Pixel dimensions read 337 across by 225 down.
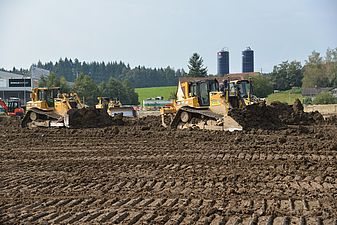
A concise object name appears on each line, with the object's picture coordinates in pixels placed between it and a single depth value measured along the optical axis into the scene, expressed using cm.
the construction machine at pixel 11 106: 4106
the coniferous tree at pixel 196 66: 8500
